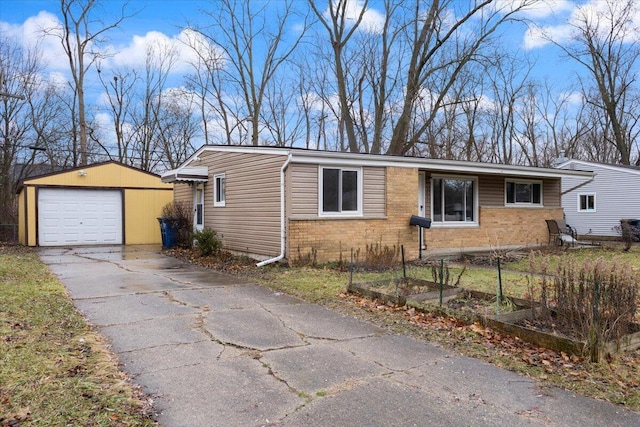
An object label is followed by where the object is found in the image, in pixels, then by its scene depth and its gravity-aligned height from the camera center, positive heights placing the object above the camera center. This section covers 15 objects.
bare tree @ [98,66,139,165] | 28.62 +7.09
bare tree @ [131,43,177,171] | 29.33 +6.86
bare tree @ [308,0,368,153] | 23.58 +9.38
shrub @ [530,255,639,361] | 4.42 -0.90
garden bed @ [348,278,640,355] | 4.56 -1.28
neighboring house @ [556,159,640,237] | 21.30 +0.65
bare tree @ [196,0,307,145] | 26.25 +9.99
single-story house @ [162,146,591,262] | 10.87 +0.38
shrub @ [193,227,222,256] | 12.75 -0.77
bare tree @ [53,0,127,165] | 24.66 +10.04
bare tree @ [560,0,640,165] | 28.70 +9.88
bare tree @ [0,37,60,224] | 21.53 +5.00
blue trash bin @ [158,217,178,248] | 15.75 -0.60
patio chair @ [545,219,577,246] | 15.65 -0.72
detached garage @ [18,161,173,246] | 16.78 +0.38
